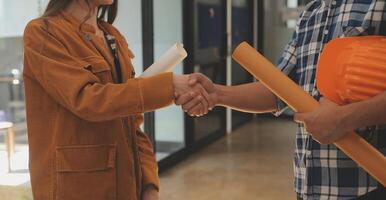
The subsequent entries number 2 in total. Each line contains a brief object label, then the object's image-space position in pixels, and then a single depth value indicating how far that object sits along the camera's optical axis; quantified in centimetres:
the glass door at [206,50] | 485
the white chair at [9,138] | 299
